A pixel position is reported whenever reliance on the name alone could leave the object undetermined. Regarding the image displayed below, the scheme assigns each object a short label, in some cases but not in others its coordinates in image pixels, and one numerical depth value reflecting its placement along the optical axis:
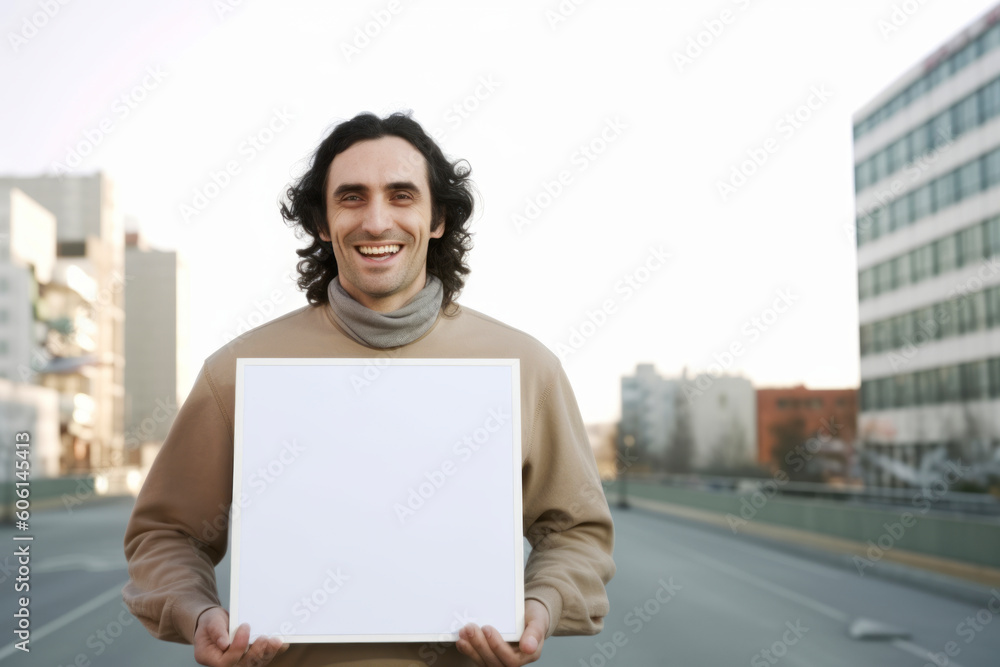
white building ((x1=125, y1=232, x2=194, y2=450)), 140.38
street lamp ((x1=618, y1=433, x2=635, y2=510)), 47.94
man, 2.40
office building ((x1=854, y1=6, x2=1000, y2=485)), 48.12
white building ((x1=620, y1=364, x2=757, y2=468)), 113.88
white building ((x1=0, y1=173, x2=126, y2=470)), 85.62
